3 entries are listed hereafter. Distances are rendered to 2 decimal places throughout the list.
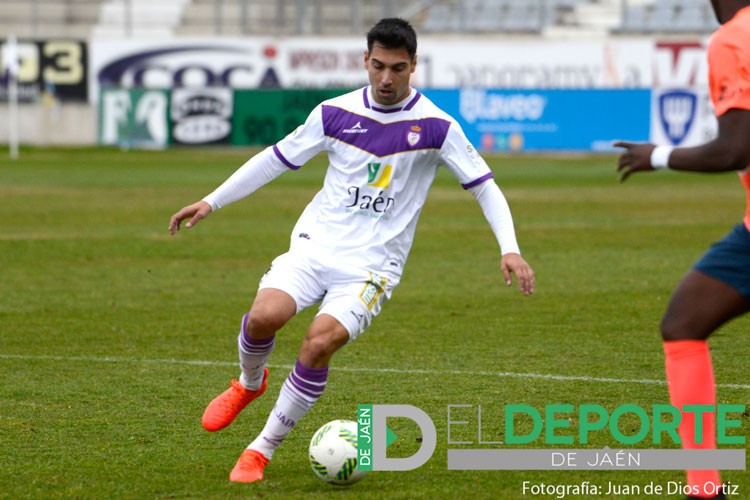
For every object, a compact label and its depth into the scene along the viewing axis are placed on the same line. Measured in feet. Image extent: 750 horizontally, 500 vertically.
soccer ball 37.04
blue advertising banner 221.25
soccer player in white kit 38.73
